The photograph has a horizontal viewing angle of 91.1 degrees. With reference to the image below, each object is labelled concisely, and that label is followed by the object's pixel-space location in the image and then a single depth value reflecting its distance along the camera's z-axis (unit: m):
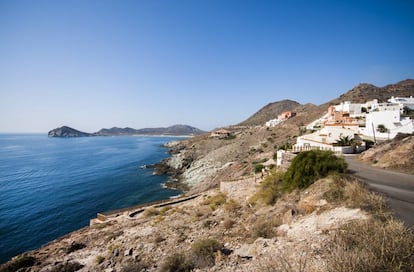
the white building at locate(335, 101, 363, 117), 39.94
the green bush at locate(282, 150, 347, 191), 9.95
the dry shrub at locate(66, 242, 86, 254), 11.12
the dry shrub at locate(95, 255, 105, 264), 8.88
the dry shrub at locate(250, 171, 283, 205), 10.73
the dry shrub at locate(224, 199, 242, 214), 11.46
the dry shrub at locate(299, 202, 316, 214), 7.61
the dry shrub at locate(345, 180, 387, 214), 5.82
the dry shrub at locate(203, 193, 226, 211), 13.67
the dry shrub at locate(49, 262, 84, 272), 8.68
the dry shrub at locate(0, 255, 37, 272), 10.17
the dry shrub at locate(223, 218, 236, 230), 9.22
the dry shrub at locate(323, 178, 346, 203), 7.30
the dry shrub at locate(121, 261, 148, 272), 7.21
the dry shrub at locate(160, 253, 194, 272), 6.47
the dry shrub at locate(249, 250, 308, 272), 3.58
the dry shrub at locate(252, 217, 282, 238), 7.11
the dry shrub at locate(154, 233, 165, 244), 9.17
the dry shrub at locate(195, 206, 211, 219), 12.03
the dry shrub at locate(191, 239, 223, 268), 6.51
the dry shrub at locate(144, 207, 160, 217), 15.33
